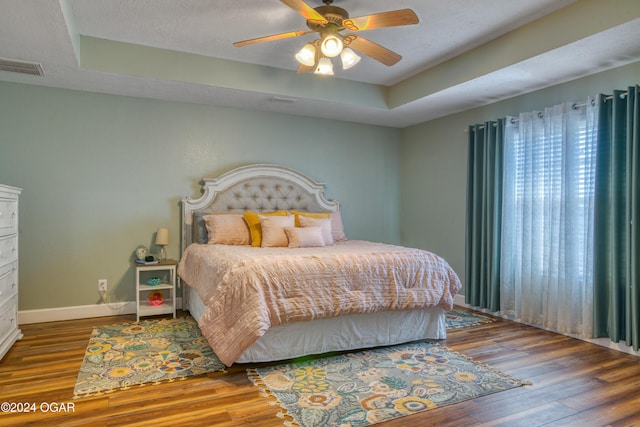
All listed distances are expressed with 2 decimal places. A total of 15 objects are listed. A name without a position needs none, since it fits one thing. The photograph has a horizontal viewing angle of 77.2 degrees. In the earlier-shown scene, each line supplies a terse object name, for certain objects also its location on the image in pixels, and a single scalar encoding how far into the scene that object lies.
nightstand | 3.72
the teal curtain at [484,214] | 4.03
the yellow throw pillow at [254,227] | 3.92
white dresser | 2.76
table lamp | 3.94
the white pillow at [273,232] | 3.80
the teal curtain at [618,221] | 2.88
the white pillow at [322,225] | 4.06
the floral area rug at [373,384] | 2.07
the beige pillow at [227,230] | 3.88
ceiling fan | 2.31
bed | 2.53
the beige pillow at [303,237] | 3.76
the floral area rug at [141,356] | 2.41
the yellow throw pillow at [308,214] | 4.24
